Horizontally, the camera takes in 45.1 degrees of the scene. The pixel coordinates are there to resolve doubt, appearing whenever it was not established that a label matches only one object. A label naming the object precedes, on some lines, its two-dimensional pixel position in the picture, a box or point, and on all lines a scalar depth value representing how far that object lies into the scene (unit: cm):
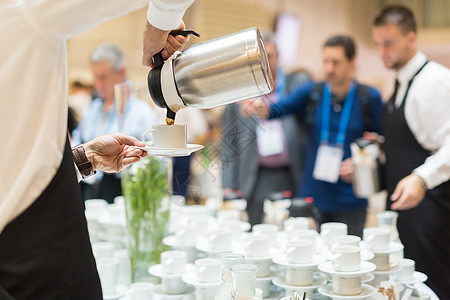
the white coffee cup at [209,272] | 133
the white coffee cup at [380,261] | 141
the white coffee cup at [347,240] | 136
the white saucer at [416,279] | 141
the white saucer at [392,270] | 138
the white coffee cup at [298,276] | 132
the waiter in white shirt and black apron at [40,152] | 84
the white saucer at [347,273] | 124
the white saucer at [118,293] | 144
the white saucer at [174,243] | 160
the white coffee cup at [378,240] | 142
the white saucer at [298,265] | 130
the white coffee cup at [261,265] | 137
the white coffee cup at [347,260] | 125
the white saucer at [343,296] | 122
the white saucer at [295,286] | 130
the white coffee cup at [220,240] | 151
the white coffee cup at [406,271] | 142
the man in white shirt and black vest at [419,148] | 196
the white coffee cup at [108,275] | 144
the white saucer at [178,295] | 137
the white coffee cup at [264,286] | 135
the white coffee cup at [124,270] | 164
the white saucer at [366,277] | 135
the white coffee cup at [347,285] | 124
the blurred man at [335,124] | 294
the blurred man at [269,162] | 325
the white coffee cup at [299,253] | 132
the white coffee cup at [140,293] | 136
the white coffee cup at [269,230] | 158
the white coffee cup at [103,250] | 167
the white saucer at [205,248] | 150
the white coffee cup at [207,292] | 131
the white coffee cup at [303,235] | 147
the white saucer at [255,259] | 136
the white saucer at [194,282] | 131
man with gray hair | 306
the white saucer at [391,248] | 141
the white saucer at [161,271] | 139
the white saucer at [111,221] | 192
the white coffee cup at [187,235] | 162
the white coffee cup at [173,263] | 140
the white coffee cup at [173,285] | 139
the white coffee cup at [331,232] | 153
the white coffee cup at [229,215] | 188
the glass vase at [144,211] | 165
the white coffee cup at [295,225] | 168
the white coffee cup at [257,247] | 139
